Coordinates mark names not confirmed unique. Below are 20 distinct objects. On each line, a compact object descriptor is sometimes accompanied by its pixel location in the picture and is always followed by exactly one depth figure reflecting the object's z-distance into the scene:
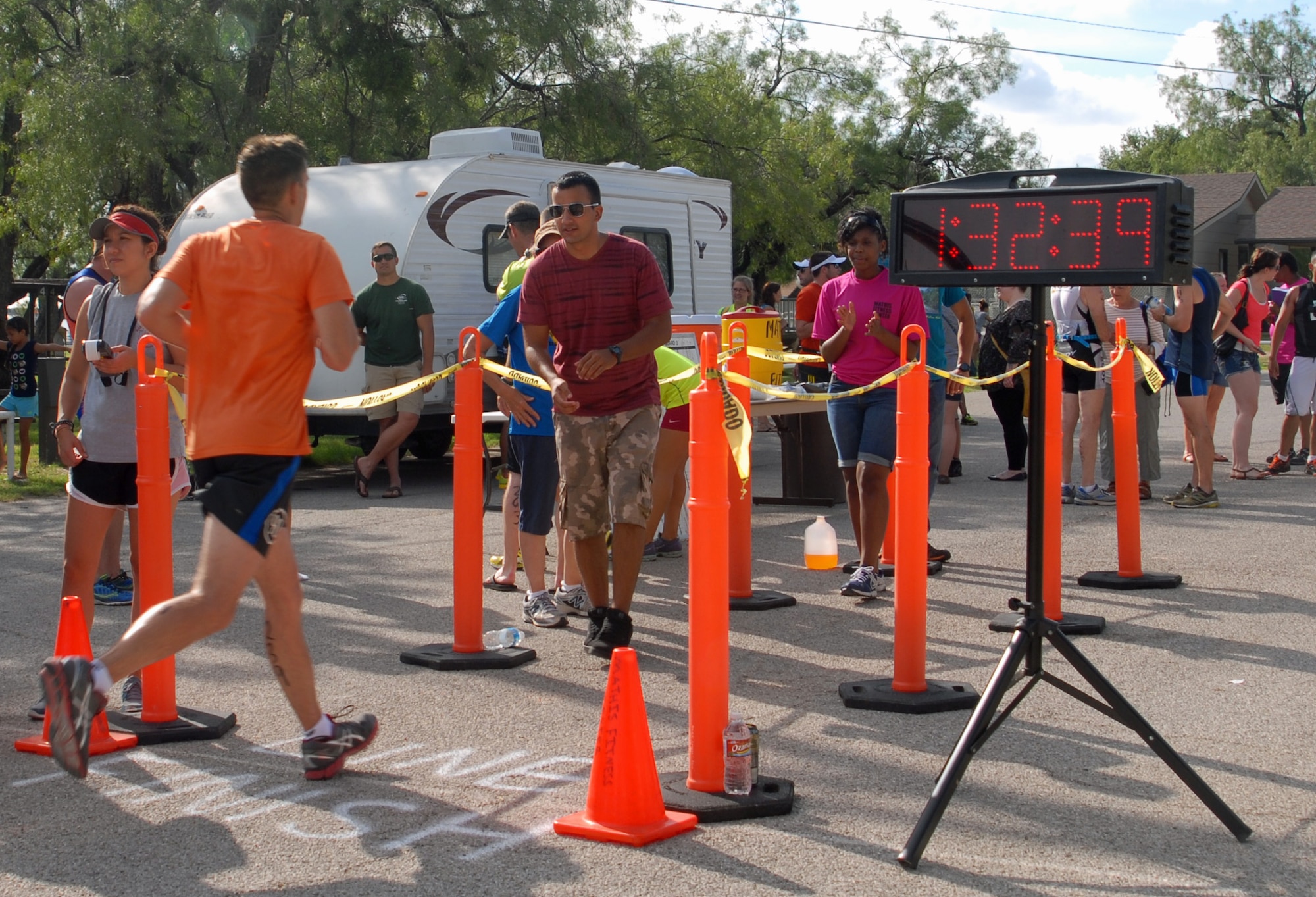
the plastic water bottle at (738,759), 4.06
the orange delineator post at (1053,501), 6.41
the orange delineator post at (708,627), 4.12
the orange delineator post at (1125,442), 7.27
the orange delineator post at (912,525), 5.16
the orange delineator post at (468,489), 5.80
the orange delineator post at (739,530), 6.68
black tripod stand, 3.74
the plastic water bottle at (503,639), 6.13
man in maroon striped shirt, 5.79
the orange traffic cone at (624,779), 3.83
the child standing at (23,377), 13.30
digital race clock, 3.91
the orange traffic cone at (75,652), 4.58
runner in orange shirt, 3.99
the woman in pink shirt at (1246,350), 12.16
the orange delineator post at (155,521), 4.77
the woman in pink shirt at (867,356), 7.07
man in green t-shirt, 11.80
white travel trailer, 12.85
